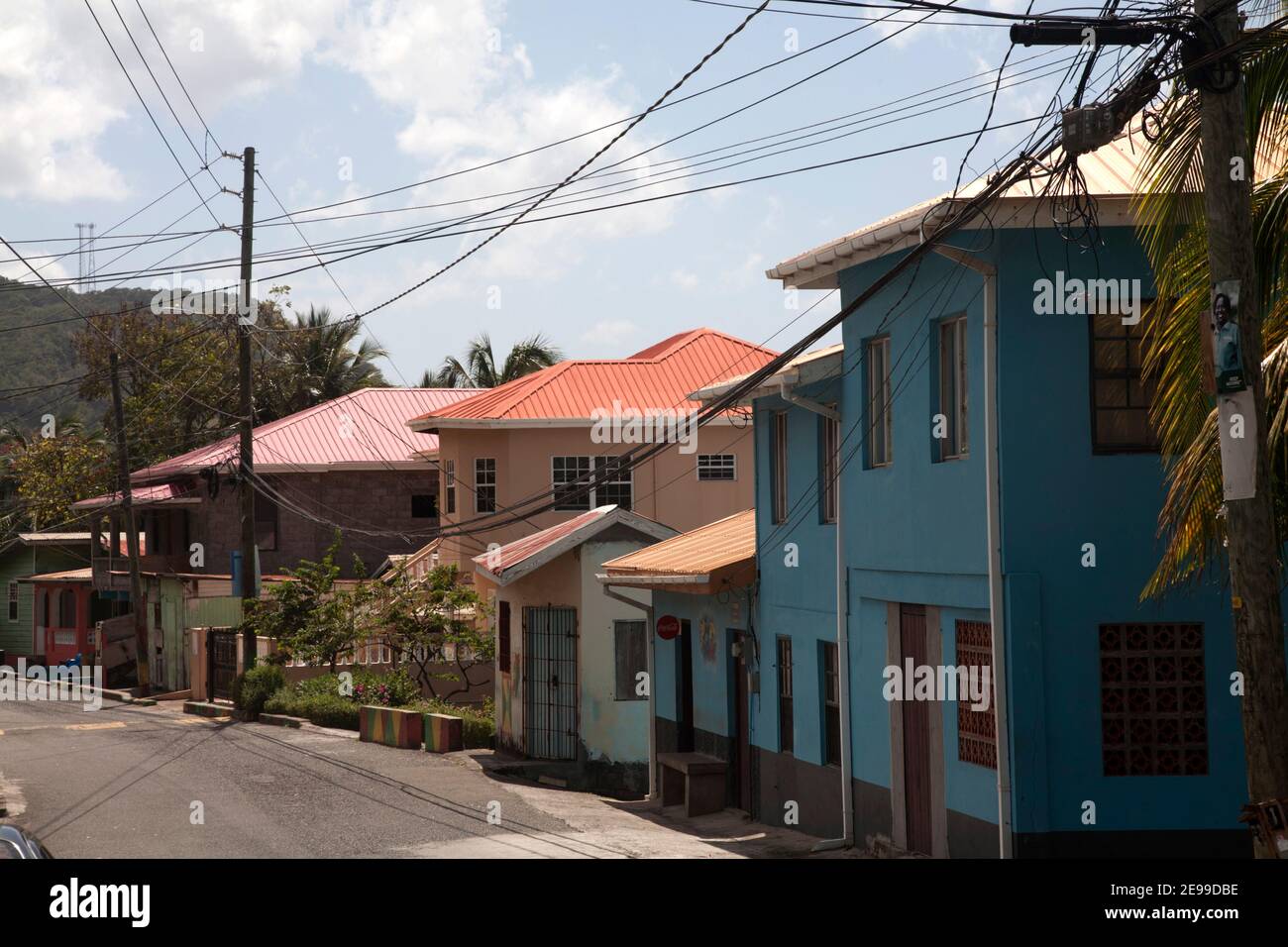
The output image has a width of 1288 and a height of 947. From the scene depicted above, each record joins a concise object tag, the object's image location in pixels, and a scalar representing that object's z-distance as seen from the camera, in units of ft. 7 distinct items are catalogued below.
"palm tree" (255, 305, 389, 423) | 195.00
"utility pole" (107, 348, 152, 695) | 130.93
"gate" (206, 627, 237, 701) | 120.37
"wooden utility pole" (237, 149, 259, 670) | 106.22
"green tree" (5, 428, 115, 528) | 193.36
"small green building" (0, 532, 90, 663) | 195.83
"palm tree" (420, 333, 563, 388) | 182.80
